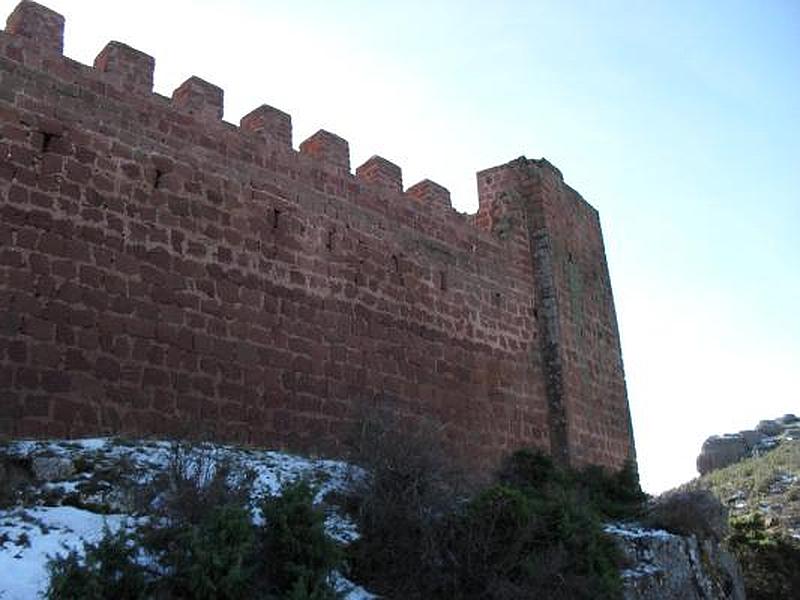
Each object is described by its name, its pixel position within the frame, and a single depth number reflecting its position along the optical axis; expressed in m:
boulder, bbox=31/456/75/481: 6.99
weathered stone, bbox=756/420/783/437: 45.12
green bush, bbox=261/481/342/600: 6.02
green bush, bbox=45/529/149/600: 5.01
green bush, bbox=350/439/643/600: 7.20
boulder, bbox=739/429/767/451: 43.69
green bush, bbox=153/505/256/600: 5.52
